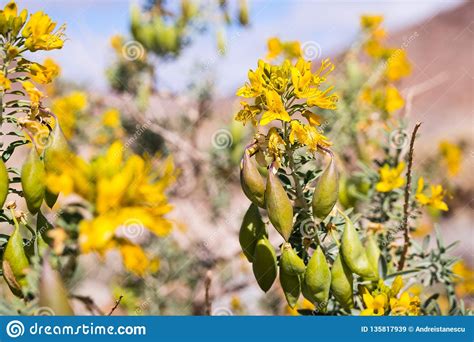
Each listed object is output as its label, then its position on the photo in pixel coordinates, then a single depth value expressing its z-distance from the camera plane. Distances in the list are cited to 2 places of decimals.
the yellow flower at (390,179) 0.52
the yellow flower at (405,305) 0.44
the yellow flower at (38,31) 0.40
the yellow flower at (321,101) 0.40
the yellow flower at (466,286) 0.73
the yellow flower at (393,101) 0.69
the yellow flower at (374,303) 0.43
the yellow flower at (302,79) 0.39
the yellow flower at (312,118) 0.39
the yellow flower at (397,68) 0.79
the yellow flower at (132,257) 0.37
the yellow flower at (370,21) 0.82
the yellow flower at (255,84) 0.40
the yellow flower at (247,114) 0.40
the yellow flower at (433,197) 0.52
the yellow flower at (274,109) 0.39
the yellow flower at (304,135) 0.39
